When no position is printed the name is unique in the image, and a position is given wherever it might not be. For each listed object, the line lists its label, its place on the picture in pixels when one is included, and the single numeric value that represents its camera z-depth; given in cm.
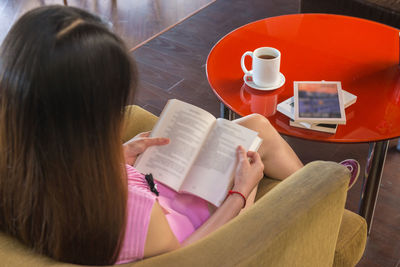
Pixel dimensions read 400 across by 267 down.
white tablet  147
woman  76
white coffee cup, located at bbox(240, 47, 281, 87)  159
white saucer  165
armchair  81
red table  150
